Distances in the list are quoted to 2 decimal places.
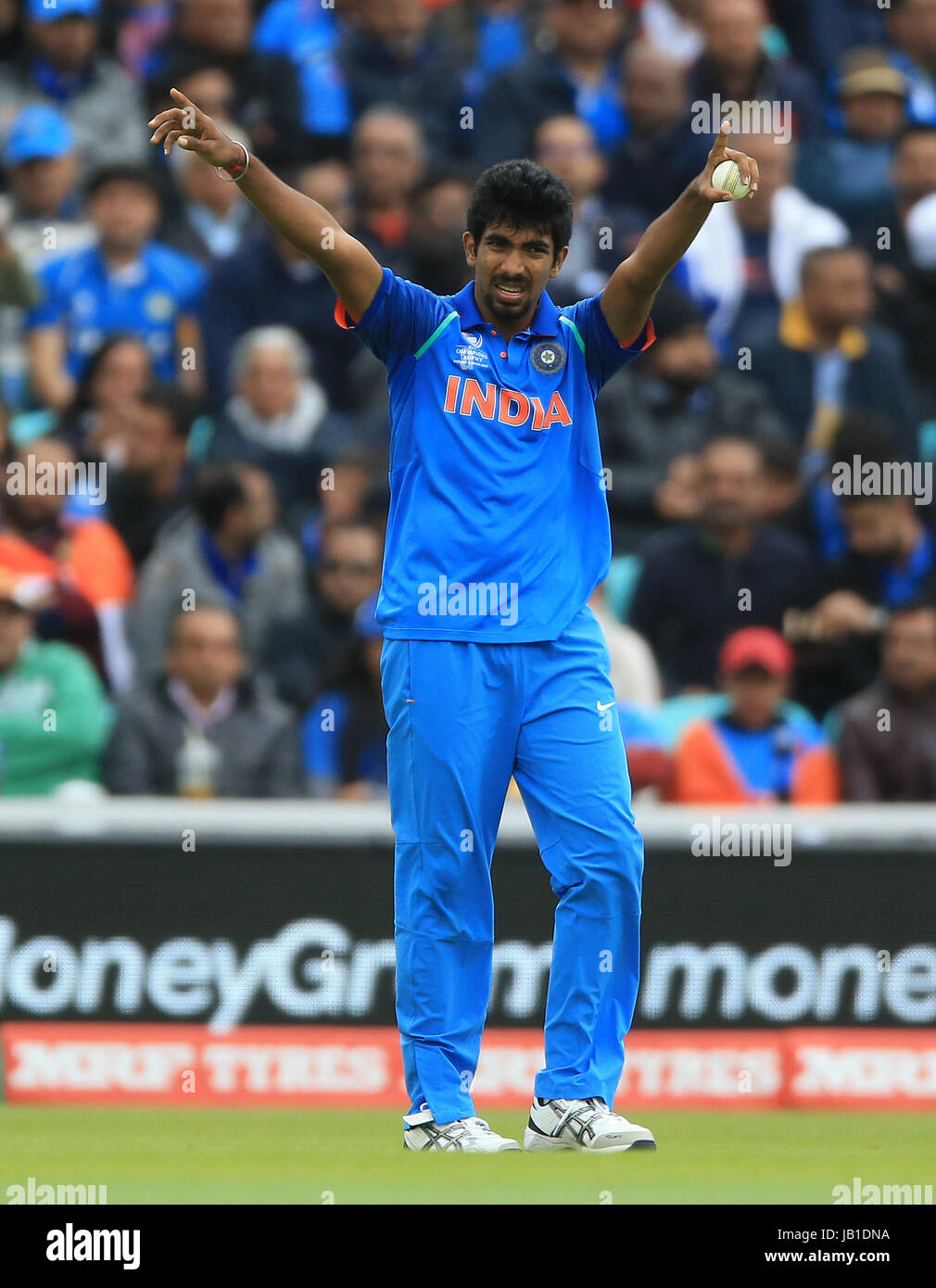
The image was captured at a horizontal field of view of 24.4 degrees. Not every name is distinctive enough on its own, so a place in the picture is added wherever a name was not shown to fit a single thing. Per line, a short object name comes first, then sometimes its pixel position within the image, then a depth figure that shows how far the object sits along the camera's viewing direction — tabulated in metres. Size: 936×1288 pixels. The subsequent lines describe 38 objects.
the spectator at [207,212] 12.28
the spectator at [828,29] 13.42
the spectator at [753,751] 9.25
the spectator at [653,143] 12.34
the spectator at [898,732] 9.34
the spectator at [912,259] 12.05
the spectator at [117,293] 11.65
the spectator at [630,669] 9.73
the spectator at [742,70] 12.52
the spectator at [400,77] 12.72
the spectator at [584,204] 11.72
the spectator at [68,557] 9.82
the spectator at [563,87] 12.51
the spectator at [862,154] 12.34
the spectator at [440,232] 11.21
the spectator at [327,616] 9.91
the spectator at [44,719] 9.11
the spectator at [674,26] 13.23
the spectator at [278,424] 10.90
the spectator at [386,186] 11.78
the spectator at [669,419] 10.85
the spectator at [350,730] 9.36
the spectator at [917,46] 13.16
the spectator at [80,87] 12.77
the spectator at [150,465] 10.56
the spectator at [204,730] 9.10
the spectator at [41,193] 11.92
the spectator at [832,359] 11.40
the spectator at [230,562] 10.04
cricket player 5.48
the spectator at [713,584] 10.19
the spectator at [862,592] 10.07
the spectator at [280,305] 11.49
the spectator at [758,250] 11.85
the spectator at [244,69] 12.52
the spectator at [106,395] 10.88
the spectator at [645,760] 9.17
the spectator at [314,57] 12.59
